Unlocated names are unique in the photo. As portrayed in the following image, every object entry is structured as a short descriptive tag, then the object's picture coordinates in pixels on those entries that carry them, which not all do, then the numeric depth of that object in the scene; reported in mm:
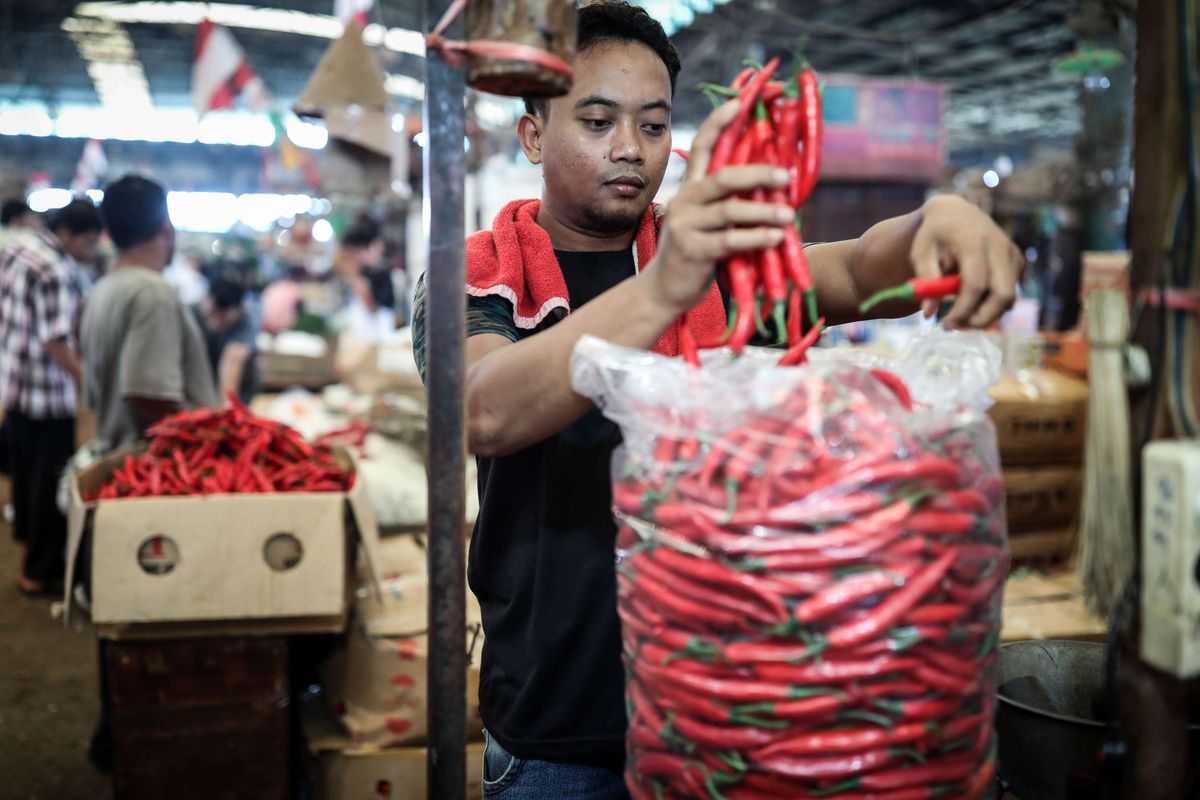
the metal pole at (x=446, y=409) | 1103
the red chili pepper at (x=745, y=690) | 994
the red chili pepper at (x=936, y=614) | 1005
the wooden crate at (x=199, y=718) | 3102
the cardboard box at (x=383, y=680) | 3205
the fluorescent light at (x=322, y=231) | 14792
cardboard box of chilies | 2969
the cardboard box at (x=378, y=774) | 3172
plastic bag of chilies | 992
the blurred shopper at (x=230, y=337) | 7509
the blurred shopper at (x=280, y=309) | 10562
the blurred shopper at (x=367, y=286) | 9703
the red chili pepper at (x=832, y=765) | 1000
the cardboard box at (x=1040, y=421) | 4570
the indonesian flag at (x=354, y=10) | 6270
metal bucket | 1368
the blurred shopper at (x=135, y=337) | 4223
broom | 1165
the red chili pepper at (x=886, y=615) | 984
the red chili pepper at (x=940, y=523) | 1007
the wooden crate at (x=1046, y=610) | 3336
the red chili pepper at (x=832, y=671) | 990
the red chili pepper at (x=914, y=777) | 1010
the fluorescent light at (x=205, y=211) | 26531
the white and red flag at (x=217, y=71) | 7777
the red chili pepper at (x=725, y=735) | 1011
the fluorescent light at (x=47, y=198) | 21812
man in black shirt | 1608
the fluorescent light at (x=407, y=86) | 17777
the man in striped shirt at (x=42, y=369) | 6020
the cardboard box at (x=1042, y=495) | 4592
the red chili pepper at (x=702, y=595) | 1003
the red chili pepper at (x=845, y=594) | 979
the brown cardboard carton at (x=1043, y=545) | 4645
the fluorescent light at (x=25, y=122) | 24109
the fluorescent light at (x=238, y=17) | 13914
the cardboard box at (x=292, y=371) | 8594
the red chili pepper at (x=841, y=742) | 998
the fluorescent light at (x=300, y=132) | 19344
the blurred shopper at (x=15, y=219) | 7418
